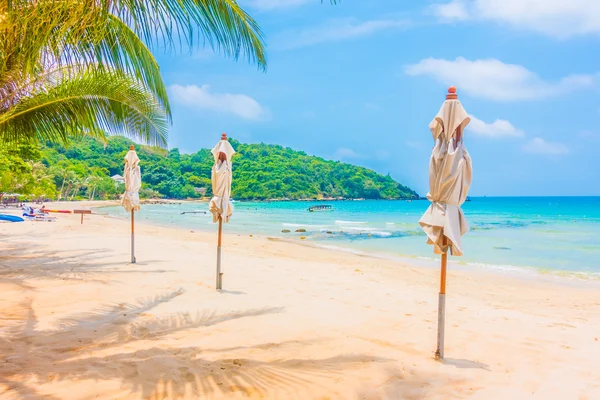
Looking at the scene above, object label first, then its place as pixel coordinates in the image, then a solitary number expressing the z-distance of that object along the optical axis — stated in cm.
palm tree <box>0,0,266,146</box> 289
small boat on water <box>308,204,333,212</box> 5848
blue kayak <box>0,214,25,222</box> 1602
